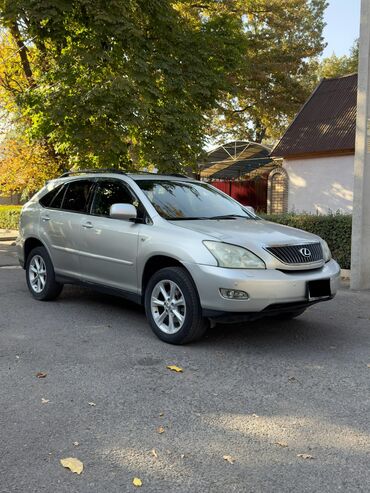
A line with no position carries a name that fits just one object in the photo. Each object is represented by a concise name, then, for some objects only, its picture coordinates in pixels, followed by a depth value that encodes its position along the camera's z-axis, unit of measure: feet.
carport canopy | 79.30
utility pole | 28.84
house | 62.49
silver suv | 16.52
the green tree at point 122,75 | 36.11
